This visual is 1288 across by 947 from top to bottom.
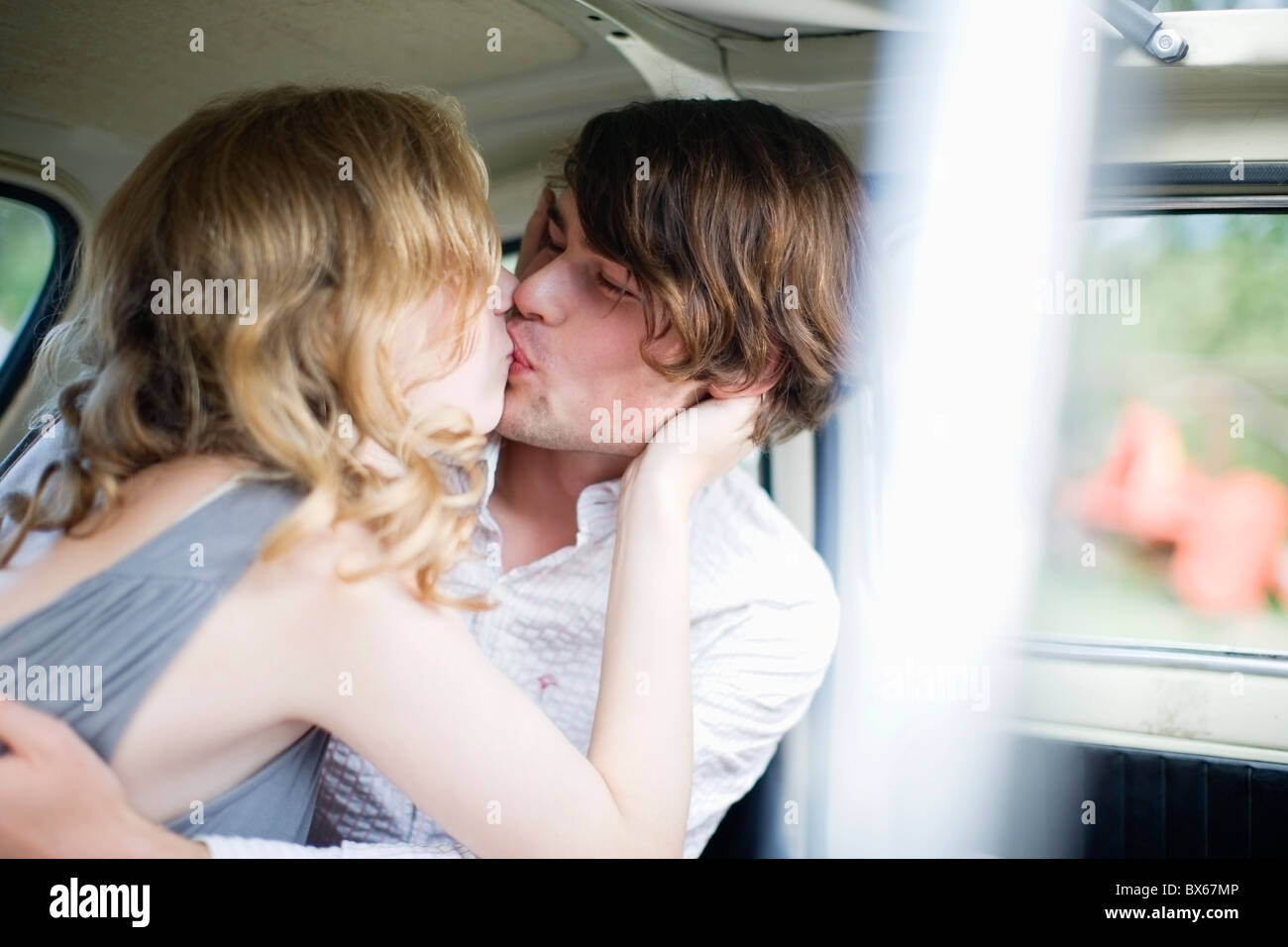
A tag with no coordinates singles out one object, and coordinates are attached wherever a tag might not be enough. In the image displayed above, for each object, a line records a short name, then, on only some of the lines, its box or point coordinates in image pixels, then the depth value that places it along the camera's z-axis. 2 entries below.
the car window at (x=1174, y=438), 1.69
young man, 1.64
